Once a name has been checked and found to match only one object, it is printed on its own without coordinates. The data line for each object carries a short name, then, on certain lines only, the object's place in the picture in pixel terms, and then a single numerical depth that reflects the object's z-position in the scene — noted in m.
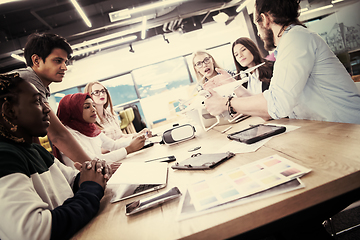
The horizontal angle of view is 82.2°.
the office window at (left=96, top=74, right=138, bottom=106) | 8.48
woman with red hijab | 2.25
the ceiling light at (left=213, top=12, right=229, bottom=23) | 5.90
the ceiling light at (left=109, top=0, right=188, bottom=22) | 4.23
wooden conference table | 0.50
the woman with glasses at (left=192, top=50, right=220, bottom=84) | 2.80
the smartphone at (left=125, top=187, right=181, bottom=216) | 0.67
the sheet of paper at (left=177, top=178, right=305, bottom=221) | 0.54
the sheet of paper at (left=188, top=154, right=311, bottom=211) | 0.58
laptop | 0.84
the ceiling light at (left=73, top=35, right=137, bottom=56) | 5.28
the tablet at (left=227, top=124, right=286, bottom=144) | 1.04
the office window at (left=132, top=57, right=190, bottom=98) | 8.48
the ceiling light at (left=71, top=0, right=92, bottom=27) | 3.36
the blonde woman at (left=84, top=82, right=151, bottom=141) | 3.44
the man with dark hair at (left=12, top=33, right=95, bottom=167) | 1.79
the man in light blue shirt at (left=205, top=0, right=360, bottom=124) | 1.10
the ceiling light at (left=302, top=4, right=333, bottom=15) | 5.38
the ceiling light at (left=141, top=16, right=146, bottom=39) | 4.83
